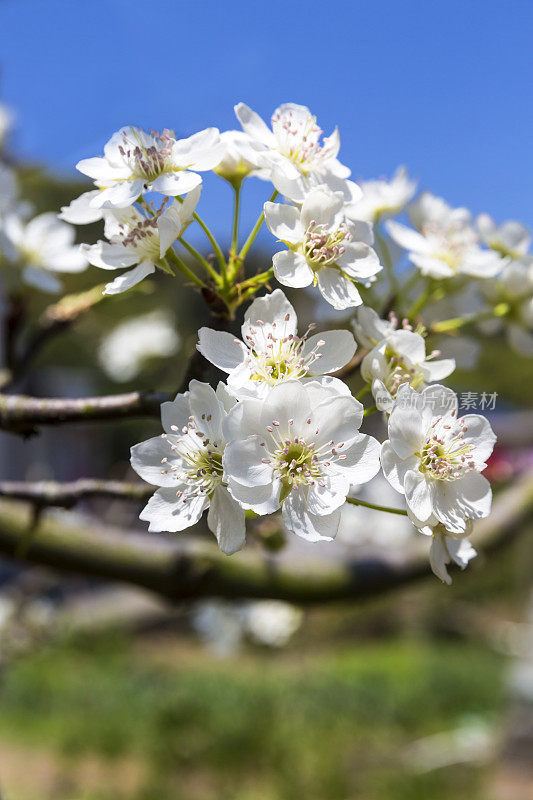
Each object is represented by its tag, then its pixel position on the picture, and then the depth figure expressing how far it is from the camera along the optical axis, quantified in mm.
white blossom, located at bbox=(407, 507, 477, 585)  367
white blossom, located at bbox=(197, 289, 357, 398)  358
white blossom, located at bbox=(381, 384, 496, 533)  352
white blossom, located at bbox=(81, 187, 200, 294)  388
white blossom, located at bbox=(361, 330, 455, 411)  375
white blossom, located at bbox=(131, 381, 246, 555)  351
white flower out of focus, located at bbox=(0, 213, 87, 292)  641
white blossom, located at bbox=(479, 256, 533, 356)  612
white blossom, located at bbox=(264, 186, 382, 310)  383
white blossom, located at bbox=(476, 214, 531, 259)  638
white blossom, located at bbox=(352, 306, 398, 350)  392
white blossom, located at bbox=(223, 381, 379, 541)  332
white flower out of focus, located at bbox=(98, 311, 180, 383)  2328
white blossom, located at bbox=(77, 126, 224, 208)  382
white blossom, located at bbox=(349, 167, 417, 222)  623
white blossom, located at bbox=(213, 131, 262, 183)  408
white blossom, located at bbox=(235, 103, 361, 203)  391
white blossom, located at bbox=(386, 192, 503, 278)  518
